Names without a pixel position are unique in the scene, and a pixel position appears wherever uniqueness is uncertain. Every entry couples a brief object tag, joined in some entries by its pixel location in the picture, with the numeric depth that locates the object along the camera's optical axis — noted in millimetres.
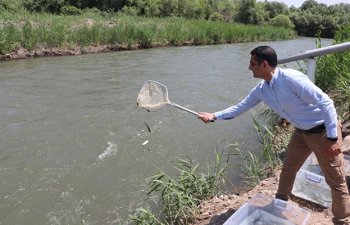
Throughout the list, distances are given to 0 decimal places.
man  2873
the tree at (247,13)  47062
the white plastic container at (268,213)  3266
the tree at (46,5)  34588
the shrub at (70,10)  33028
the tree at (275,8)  54847
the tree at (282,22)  47088
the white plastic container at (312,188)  3711
